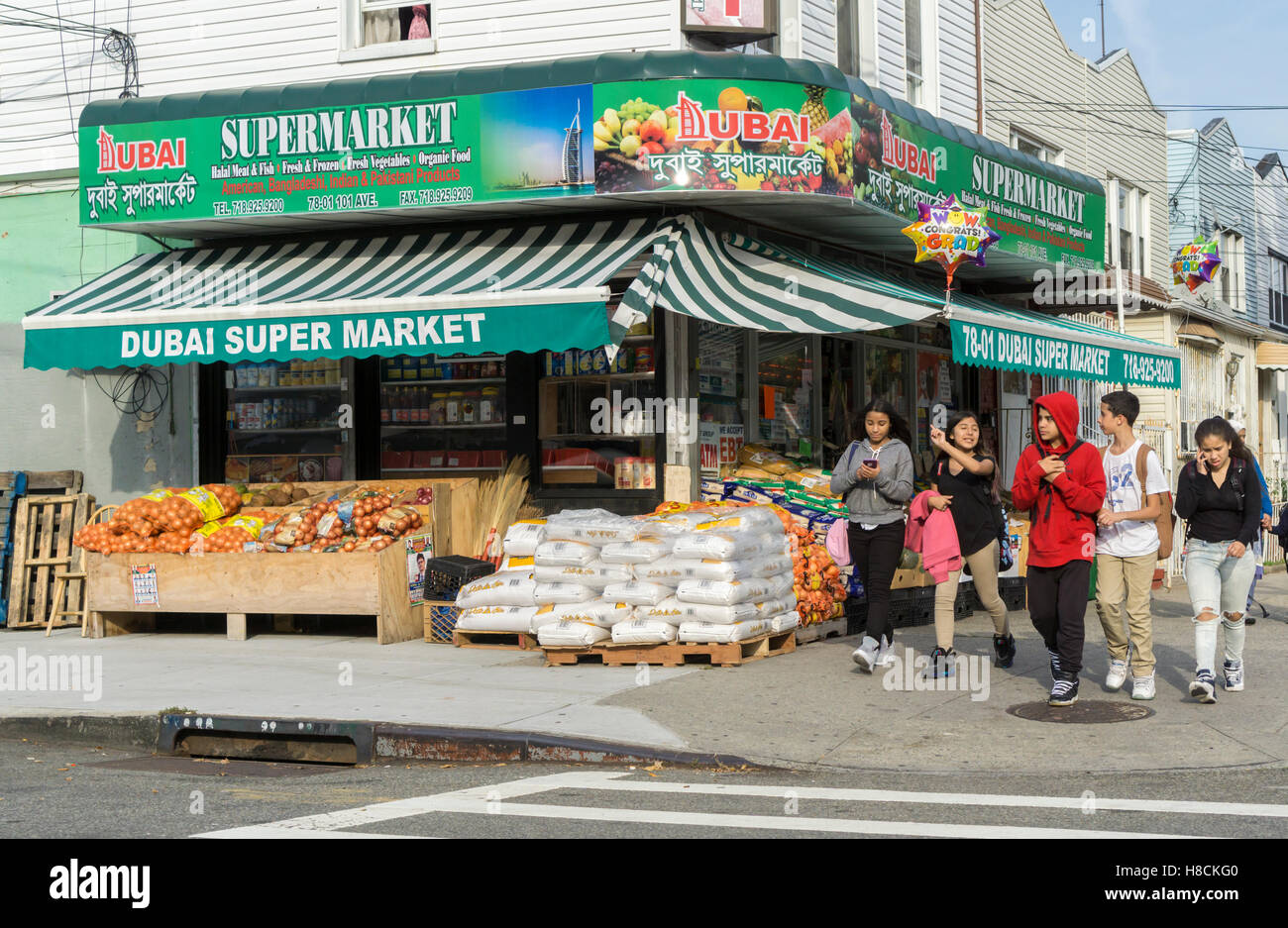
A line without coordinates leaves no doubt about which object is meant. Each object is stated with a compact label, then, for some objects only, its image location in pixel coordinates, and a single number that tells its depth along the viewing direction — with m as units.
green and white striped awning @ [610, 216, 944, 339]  11.42
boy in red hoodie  8.50
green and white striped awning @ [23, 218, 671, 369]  11.59
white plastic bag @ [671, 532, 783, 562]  10.30
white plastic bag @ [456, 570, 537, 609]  11.21
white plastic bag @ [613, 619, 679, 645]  10.42
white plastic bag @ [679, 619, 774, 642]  10.27
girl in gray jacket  9.98
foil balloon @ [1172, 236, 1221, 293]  20.09
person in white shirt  8.59
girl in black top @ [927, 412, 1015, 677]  9.70
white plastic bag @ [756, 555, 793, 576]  10.77
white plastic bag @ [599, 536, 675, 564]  10.59
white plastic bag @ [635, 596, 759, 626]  10.30
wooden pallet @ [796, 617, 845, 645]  11.45
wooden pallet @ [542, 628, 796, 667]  10.33
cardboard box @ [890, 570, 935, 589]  12.65
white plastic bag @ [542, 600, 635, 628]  10.62
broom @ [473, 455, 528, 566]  12.80
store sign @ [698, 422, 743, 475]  13.32
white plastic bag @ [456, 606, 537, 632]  11.27
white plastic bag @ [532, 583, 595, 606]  10.74
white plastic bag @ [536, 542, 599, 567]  10.74
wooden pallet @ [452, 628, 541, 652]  11.75
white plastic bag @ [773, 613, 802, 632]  10.87
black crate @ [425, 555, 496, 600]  11.96
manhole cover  8.38
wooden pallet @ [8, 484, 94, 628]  13.80
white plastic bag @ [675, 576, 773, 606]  10.23
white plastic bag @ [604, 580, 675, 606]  10.52
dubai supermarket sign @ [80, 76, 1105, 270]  12.12
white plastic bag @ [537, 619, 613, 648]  10.51
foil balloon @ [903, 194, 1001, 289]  13.05
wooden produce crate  11.88
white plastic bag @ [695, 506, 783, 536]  10.65
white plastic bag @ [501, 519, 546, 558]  11.59
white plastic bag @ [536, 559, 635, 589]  10.66
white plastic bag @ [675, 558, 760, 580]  10.27
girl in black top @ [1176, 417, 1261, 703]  8.78
